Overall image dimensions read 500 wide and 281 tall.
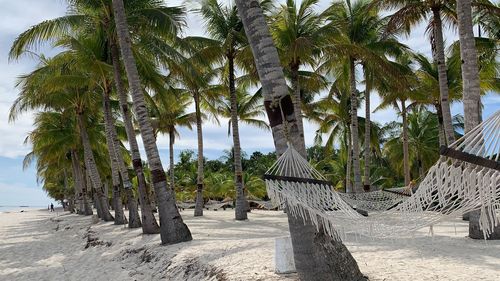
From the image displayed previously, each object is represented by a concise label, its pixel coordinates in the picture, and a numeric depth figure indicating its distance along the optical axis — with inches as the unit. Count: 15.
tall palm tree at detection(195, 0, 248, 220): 633.6
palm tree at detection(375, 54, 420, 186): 676.1
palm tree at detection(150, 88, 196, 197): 915.8
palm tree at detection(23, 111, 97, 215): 882.1
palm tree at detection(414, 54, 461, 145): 669.3
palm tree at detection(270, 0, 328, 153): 586.3
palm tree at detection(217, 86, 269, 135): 857.5
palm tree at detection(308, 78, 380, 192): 835.6
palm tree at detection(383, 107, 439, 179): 1027.9
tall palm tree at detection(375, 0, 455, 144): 438.9
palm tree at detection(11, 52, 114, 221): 565.0
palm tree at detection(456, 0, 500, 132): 306.7
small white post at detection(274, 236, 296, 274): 206.1
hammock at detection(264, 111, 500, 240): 121.9
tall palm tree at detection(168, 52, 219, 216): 489.0
